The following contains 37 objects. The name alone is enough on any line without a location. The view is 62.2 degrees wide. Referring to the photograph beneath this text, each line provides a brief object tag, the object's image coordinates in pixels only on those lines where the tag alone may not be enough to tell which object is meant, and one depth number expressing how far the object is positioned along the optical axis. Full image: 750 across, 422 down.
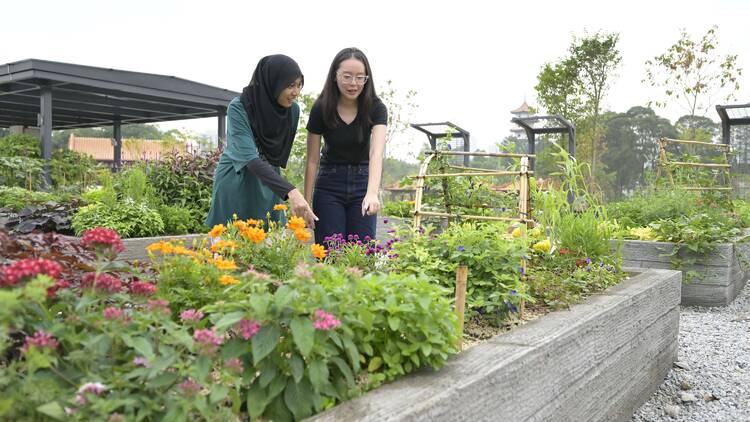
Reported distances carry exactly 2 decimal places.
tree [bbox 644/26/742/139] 14.77
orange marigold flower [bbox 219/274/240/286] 1.65
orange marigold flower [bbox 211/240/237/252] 1.98
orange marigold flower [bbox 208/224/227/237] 2.08
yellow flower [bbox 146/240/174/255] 1.74
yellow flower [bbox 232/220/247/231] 2.08
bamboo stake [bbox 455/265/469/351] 2.09
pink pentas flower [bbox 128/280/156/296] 1.52
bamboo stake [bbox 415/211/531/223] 3.25
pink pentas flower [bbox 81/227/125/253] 1.49
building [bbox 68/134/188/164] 37.12
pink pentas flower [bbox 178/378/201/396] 1.27
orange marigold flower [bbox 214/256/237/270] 1.64
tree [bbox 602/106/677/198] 28.89
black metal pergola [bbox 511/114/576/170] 9.38
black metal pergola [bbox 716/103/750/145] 8.86
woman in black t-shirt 2.96
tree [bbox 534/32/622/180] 16.44
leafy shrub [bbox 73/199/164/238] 5.64
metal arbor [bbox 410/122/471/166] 11.47
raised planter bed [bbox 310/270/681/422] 1.55
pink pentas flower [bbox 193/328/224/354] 1.32
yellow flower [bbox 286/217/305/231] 2.14
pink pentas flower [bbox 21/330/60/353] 1.22
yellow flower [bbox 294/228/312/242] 2.09
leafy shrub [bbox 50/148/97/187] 10.84
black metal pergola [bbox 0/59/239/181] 9.77
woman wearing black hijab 2.81
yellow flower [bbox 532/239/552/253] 3.54
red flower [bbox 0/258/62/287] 1.29
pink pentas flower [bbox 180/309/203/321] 1.46
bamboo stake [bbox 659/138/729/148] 6.85
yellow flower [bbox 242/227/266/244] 2.01
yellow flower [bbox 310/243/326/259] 2.08
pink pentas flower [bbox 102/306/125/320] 1.33
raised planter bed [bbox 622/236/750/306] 5.10
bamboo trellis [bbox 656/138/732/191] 7.30
